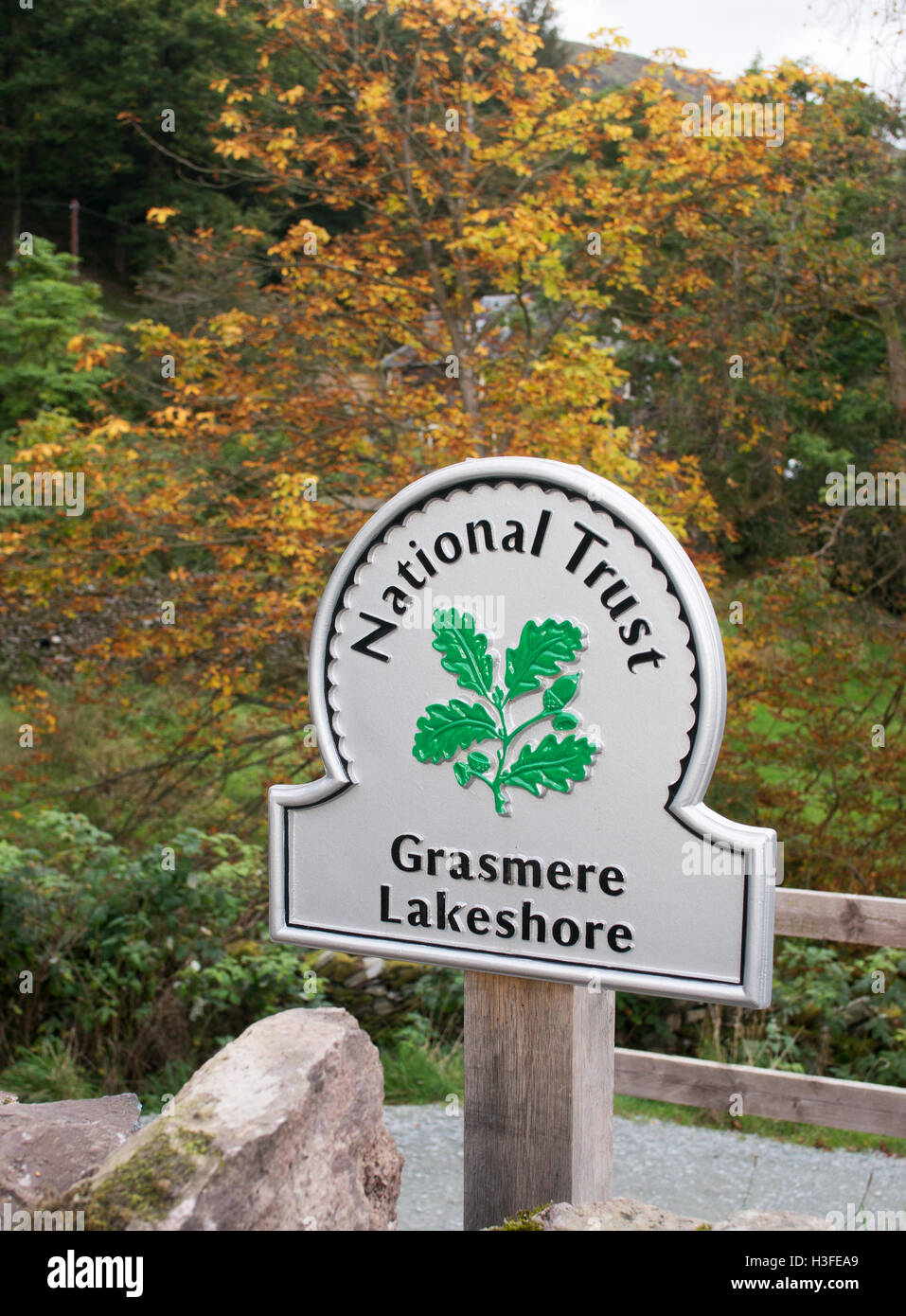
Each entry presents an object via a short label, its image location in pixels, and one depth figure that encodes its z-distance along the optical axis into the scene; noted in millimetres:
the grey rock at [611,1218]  2207
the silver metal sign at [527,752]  2279
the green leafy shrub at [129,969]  5402
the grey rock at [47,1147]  2484
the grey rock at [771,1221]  2186
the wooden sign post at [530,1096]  2486
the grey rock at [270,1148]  2123
